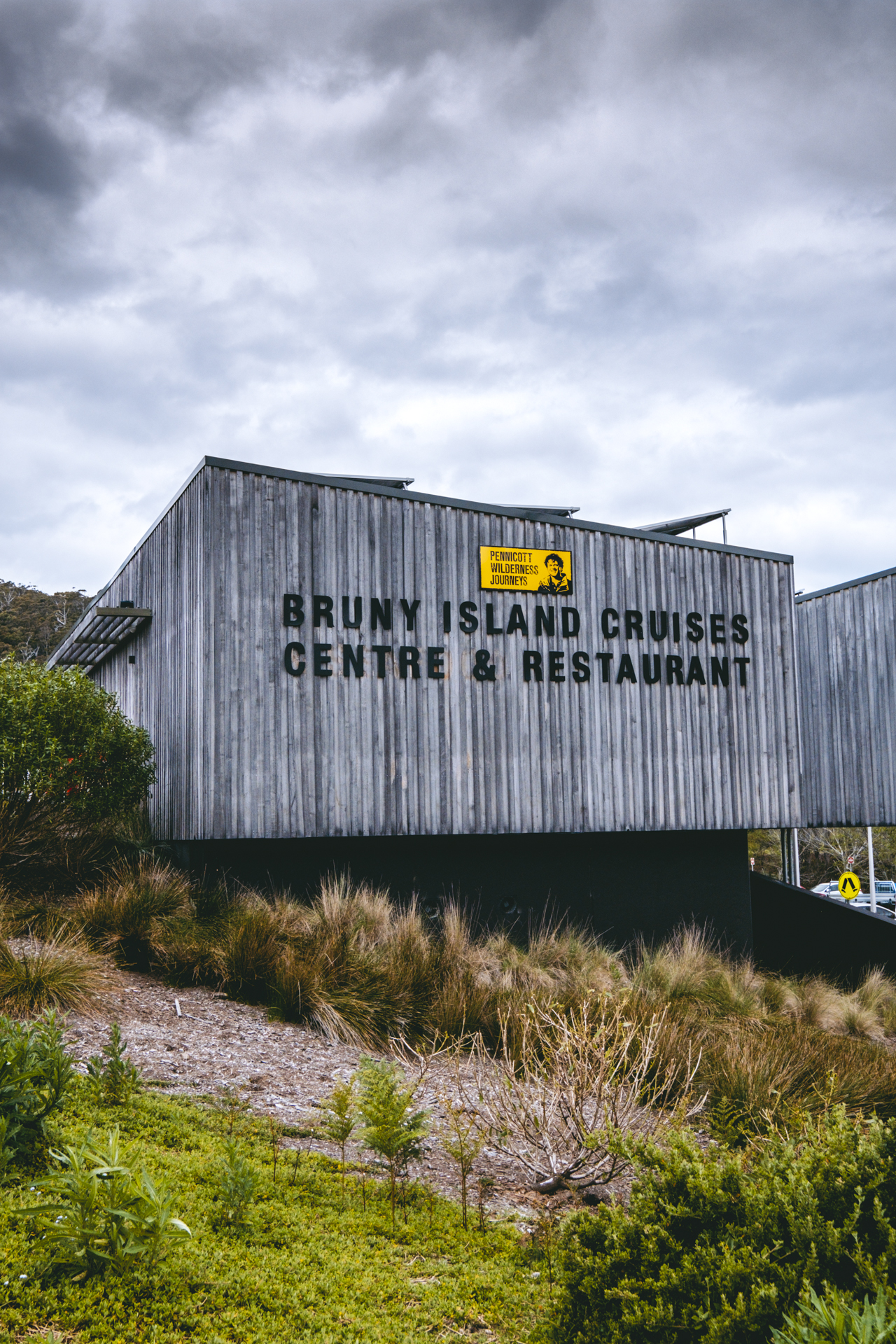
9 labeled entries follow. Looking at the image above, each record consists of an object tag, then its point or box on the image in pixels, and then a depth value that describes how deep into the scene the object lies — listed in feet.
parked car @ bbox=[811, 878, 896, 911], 111.45
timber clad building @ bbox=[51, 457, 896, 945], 36.19
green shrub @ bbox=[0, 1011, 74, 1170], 12.19
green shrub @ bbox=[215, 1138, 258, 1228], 11.49
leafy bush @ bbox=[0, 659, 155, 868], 32.24
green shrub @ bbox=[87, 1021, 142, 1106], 15.33
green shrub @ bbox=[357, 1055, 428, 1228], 13.66
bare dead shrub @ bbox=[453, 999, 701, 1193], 15.23
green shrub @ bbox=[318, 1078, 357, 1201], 14.19
